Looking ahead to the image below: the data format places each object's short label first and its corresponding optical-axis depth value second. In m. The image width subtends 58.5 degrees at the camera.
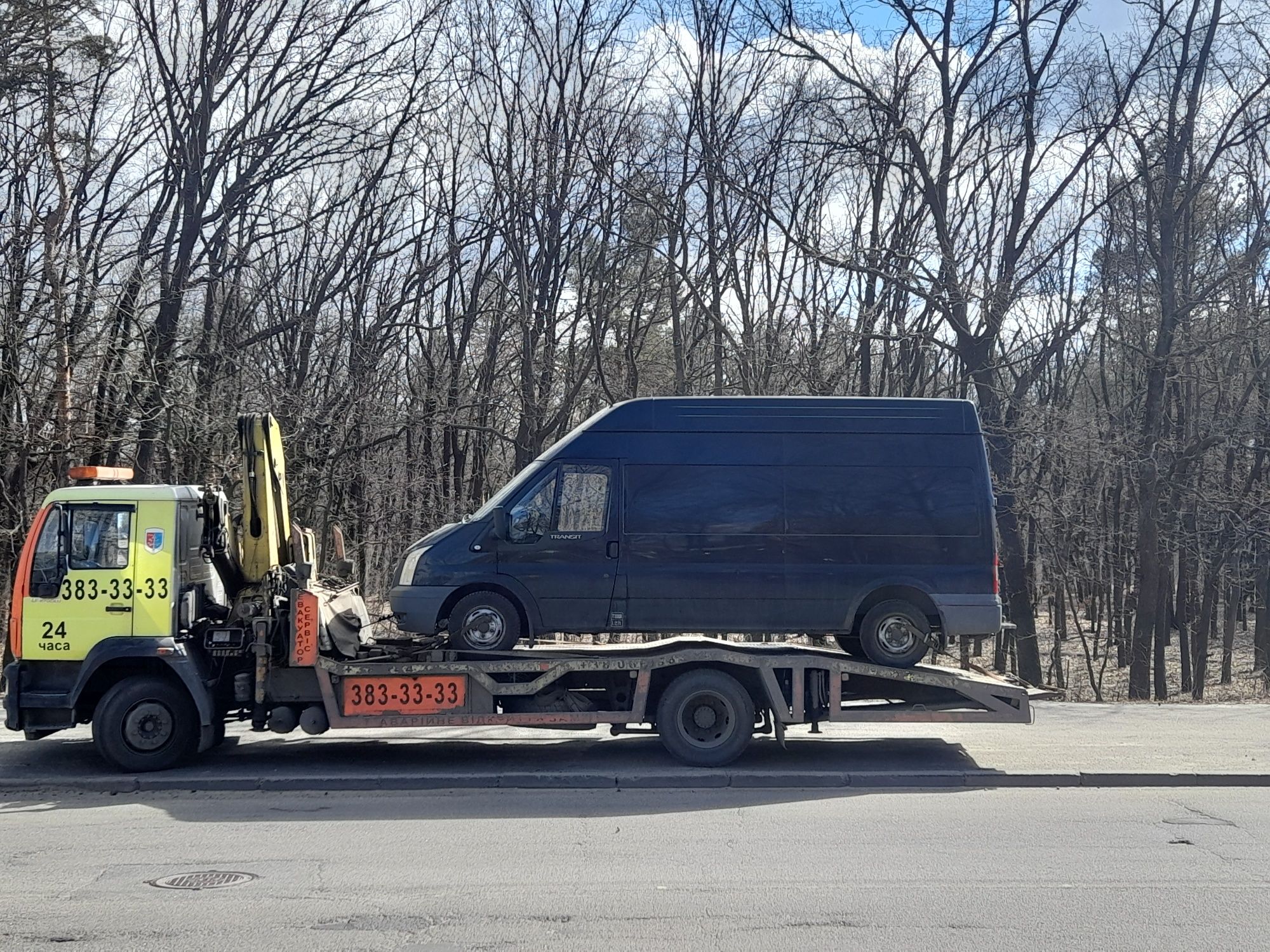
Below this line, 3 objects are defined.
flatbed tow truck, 9.68
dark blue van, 10.21
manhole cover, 6.58
